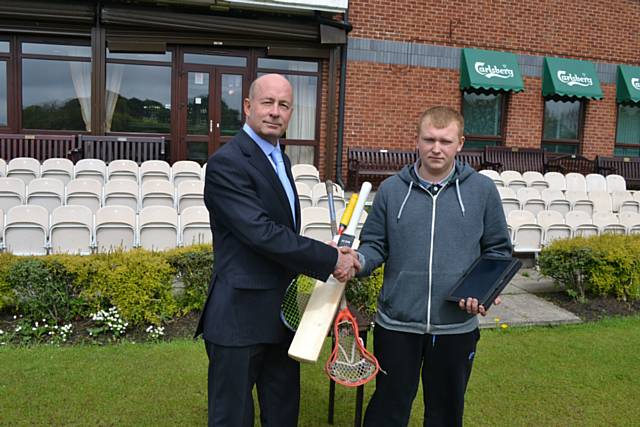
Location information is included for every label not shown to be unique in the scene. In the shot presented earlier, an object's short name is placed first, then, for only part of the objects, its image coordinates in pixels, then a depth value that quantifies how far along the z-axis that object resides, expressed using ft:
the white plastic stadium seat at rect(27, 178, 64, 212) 25.27
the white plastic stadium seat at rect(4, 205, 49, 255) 20.58
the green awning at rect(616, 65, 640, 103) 46.34
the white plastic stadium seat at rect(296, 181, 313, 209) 27.77
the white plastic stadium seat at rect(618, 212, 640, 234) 27.84
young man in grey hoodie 8.12
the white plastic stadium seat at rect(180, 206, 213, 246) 22.27
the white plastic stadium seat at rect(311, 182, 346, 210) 27.30
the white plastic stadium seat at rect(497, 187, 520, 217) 29.68
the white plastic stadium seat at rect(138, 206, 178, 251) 21.76
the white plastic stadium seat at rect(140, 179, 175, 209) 26.50
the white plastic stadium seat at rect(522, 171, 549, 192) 36.55
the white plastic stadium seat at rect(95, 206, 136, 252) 21.22
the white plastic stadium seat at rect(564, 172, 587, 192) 38.09
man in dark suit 7.39
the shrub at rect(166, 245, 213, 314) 17.25
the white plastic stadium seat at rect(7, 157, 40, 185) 29.81
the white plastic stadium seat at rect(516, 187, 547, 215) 30.25
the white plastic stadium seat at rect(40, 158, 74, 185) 29.86
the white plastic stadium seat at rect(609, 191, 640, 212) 32.37
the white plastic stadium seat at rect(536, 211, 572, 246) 26.00
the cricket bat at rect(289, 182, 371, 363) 7.55
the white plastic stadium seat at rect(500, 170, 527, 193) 35.78
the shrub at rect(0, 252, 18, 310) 15.98
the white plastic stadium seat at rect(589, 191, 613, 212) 32.15
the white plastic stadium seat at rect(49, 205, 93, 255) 20.79
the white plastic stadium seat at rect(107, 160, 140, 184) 31.14
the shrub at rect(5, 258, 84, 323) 16.01
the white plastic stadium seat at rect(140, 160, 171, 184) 31.24
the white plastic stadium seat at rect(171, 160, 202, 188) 31.55
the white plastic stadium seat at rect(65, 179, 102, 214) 25.41
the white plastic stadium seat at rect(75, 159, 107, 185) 30.60
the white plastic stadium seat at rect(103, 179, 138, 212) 26.20
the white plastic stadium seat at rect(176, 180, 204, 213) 26.73
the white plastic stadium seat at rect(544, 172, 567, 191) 37.42
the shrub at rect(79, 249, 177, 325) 16.24
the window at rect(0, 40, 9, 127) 37.58
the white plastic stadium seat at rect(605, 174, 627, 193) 40.06
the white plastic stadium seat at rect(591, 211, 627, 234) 27.14
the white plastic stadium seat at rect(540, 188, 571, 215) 30.89
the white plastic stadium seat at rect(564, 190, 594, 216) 31.17
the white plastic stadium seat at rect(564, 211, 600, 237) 26.58
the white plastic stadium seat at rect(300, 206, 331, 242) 21.58
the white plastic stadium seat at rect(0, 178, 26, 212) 24.81
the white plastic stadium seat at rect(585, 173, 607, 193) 39.14
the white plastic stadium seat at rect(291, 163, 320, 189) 33.45
